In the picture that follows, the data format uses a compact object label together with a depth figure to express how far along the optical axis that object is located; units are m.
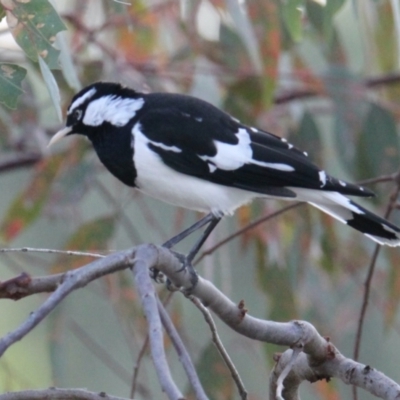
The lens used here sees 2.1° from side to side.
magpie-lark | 7.09
